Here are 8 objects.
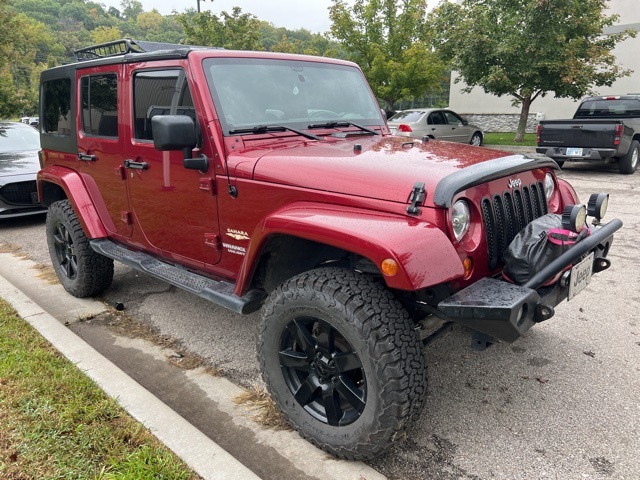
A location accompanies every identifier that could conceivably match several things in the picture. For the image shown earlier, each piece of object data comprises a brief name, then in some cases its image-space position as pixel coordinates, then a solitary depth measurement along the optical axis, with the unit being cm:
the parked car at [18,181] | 701
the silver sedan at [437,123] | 1426
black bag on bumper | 220
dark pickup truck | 1034
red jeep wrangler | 210
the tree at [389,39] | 2025
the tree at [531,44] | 1495
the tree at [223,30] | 2114
